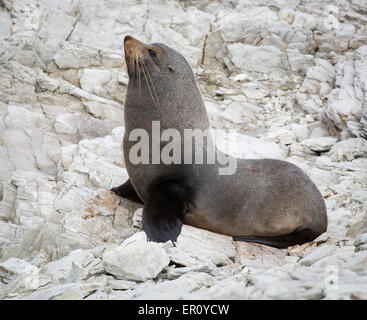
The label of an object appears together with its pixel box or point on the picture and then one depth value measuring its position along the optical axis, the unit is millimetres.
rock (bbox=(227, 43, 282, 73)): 10805
